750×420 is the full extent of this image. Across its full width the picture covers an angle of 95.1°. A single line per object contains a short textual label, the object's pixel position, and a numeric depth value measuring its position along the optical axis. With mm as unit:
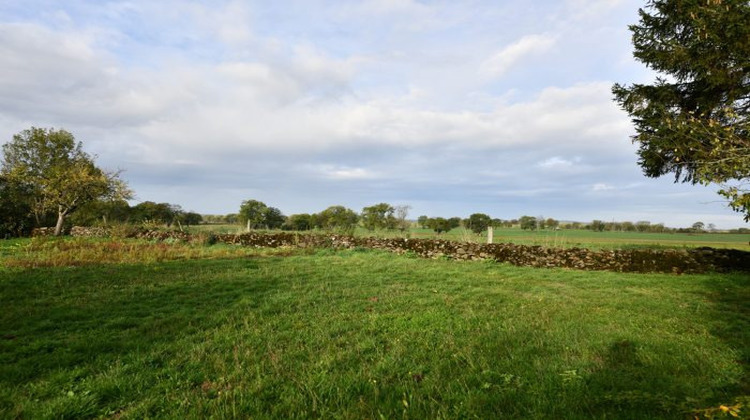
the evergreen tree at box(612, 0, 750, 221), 8289
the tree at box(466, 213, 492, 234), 29383
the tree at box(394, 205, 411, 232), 28047
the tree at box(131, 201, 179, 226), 37250
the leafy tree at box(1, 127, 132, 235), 24094
